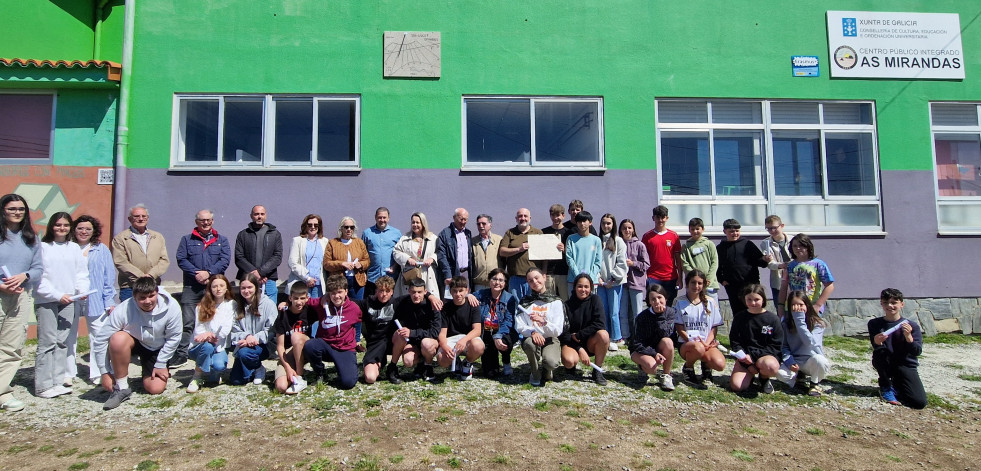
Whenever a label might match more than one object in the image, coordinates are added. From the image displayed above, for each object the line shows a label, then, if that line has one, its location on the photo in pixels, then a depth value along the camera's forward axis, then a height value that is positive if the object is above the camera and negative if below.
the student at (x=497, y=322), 5.41 -0.54
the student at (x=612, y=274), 6.43 -0.09
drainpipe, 7.60 +1.95
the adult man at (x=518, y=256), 6.32 +0.13
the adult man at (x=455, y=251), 6.31 +0.19
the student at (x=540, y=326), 5.14 -0.56
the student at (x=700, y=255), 6.45 +0.12
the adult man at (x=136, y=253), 5.77 +0.18
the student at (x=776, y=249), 6.35 +0.19
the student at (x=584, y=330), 5.30 -0.61
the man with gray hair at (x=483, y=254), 6.36 +0.15
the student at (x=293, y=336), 5.02 -0.62
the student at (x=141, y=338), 4.83 -0.60
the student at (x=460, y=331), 5.29 -0.62
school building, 7.81 +2.20
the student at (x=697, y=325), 5.30 -0.57
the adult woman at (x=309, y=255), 6.27 +0.15
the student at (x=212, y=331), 5.09 -0.57
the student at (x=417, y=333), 5.29 -0.62
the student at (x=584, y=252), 6.32 +0.16
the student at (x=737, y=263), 6.41 +0.03
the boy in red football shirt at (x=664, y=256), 6.70 +0.12
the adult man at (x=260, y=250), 6.21 +0.21
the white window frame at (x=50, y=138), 7.71 +1.83
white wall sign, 8.55 +3.34
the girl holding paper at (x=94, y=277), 5.35 -0.07
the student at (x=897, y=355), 4.95 -0.82
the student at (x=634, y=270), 6.58 -0.05
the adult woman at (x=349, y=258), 6.12 +0.11
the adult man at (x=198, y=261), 5.85 +0.09
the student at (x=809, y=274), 5.62 -0.09
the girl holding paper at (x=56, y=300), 4.96 -0.26
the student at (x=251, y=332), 5.14 -0.59
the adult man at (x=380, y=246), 6.45 +0.26
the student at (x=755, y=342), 5.10 -0.72
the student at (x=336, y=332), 5.15 -0.60
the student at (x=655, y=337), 5.20 -0.68
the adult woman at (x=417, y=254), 6.17 +0.15
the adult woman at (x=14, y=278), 4.64 -0.06
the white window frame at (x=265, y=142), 7.86 +1.80
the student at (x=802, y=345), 5.13 -0.75
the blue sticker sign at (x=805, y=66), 8.49 +3.01
